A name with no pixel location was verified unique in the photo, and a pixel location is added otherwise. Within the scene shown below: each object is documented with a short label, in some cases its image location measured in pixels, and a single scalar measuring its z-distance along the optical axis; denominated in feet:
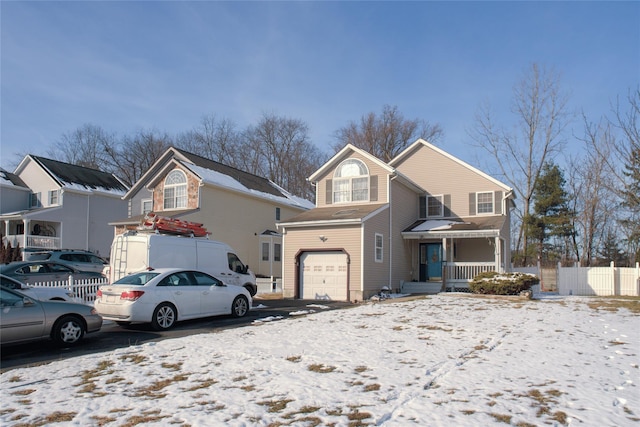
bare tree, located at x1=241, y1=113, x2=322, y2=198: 166.71
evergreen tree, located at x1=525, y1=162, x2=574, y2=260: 119.65
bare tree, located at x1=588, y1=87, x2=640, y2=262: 50.08
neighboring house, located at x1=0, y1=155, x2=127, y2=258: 109.50
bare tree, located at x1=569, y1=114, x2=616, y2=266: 116.67
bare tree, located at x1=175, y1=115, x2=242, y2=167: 171.01
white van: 48.67
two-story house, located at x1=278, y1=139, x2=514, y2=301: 67.00
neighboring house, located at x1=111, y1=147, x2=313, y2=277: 87.40
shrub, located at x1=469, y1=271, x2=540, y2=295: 61.82
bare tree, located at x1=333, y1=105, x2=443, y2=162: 163.22
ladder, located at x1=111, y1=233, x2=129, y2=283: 48.93
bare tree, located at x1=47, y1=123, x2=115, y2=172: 173.47
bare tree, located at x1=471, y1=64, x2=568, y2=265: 122.31
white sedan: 37.40
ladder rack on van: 51.48
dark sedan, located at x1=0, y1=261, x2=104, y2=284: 55.00
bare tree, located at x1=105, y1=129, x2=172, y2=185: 172.86
